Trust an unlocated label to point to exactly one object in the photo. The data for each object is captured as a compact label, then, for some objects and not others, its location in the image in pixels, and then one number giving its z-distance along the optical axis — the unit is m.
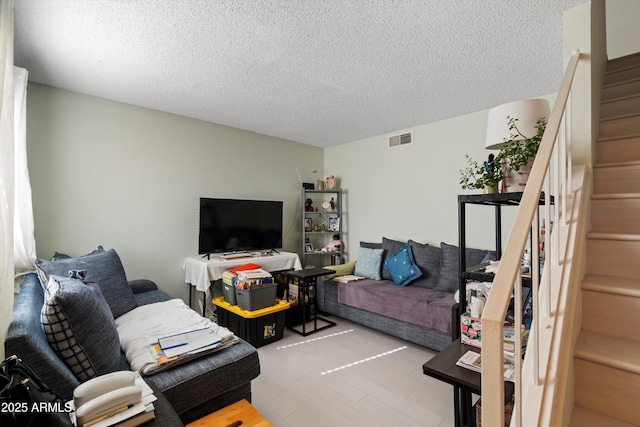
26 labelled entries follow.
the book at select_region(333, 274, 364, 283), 3.44
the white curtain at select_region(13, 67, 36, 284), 2.01
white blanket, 1.54
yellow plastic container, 2.79
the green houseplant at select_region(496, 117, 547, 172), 1.50
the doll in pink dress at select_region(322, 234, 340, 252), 4.34
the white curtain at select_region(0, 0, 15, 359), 1.10
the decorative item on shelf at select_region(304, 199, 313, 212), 4.43
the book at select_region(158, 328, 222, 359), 1.62
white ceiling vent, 3.83
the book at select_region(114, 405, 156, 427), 1.06
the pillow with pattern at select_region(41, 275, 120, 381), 1.20
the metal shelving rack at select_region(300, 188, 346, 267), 4.34
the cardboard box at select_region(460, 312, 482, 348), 1.61
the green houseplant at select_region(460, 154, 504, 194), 1.63
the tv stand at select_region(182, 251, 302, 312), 3.09
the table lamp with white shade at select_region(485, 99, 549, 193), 1.52
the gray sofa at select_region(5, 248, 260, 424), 1.09
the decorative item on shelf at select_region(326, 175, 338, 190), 4.53
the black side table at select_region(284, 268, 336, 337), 3.16
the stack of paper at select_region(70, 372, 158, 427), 1.01
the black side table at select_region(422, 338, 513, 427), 1.31
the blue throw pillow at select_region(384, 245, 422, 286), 3.33
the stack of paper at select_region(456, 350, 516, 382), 1.33
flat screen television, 3.33
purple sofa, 2.64
